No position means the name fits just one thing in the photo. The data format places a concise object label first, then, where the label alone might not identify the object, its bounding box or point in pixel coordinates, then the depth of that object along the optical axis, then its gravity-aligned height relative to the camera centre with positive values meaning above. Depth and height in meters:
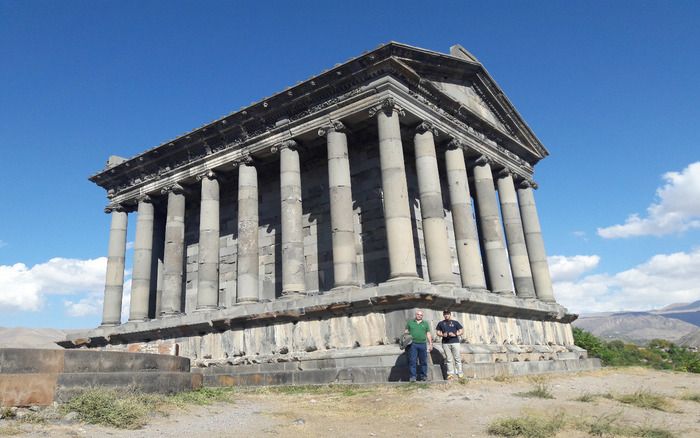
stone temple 15.44 +4.99
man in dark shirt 12.79 +0.30
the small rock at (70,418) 7.60 -0.55
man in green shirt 12.45 +0.20
